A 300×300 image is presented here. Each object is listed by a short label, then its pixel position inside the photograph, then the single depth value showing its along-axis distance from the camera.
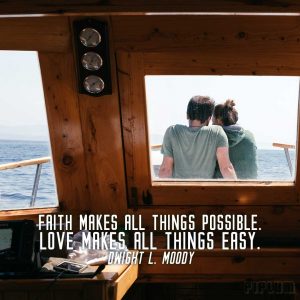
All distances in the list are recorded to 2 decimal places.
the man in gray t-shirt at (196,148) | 3.06
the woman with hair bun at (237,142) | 3.03
